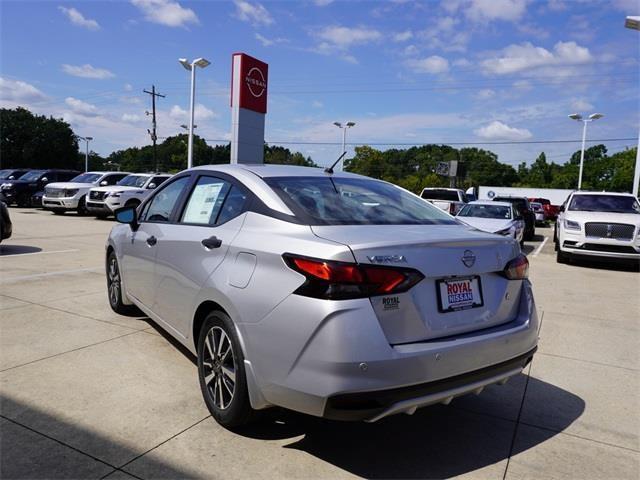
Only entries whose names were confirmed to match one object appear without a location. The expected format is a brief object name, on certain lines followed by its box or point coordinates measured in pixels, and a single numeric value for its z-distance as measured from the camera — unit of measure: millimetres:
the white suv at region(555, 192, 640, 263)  10844
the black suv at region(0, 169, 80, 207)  22125
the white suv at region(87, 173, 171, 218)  17844
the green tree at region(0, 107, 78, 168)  73938
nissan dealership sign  18750
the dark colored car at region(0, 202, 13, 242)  9156
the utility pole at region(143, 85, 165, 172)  52344
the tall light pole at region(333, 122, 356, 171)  35250
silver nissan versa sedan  2400
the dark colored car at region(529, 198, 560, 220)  35688
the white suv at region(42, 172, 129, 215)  19156
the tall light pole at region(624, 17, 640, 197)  17328
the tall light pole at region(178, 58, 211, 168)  26594
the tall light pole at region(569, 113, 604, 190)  34625
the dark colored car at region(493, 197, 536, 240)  18255
